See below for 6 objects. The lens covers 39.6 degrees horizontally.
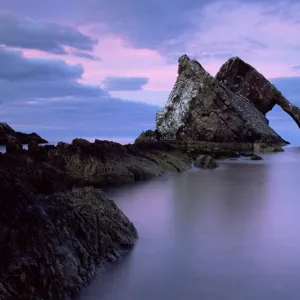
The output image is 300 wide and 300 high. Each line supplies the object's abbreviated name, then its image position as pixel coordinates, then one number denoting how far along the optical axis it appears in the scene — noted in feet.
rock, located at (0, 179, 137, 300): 13.07
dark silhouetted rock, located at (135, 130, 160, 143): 139.85
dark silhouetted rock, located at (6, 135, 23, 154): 42.99
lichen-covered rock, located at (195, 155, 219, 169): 69.92
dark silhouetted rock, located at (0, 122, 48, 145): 152.09
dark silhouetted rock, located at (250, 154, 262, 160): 93.04
